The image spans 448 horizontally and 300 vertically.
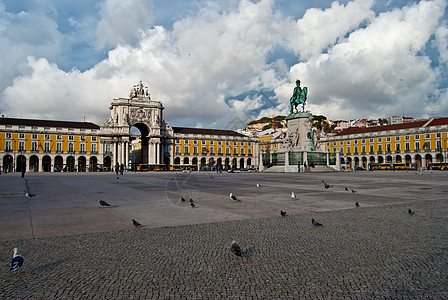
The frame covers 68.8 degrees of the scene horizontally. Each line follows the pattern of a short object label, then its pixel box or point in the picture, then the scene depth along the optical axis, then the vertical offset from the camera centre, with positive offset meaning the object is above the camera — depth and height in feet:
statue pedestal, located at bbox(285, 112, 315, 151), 151.53 +12.57
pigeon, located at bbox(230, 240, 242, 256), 16.14 -4.33
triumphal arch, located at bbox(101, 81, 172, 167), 299.79 +33.70
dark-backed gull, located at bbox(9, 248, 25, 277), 13.29 -4.02
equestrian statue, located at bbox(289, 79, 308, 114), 158.06 +30.77
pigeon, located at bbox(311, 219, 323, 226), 23.38 -4.46
